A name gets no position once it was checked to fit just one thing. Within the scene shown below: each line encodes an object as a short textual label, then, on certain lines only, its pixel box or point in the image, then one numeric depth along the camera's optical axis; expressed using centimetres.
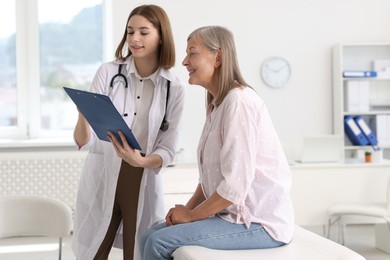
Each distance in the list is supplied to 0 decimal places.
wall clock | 620
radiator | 573
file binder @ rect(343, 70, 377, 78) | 614
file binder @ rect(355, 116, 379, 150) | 616
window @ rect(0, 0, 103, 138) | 614
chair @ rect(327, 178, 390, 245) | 475
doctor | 259
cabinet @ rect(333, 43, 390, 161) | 617
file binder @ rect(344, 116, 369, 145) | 620
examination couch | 215
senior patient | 222
